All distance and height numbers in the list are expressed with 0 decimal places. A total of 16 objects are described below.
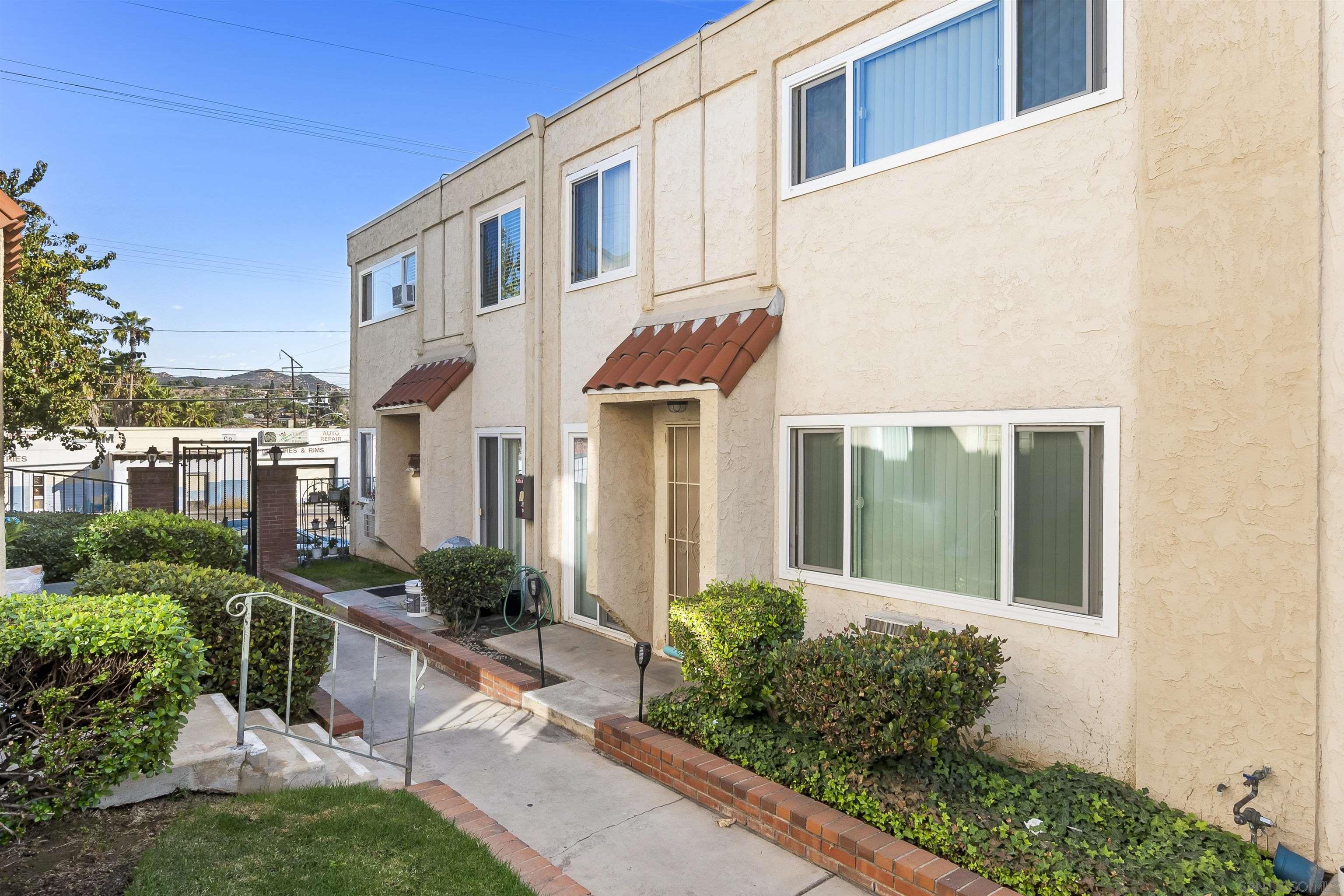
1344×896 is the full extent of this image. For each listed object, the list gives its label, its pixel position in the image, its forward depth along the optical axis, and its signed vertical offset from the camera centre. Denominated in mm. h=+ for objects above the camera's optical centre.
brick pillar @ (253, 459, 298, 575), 14320 -1439
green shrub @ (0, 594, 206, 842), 3943 -1355
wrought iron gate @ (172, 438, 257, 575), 13188 -859
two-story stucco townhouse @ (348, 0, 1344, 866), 4312 +594
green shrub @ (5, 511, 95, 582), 10719 -1568
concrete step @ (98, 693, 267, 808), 4664 -1978
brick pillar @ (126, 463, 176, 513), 13453 -869
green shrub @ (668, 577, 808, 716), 5992 -1513
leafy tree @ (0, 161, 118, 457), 13828 +1792
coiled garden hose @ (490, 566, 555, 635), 10086 -2217
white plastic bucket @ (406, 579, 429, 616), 10781 -2215
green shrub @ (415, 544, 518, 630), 9625 -1712
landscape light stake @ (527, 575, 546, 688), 10555 -2029
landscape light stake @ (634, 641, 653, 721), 6535 -1752
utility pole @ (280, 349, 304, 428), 38531 +2125
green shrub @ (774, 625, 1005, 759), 4859 -1534
